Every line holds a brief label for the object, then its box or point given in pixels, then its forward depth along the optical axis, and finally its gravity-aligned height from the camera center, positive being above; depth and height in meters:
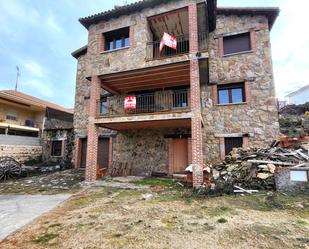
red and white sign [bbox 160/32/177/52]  8.92 +5.28
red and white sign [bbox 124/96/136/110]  10.04 +2.50
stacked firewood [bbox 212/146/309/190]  6.55 -0.71
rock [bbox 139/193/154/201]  6.36 -1.77
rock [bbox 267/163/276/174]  6.58 -0.72
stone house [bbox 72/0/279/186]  9.41 +3.98
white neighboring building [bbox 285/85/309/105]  25.30 +7.77
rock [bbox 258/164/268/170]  6.77 -0.70
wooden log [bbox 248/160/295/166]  6.59 -0.52
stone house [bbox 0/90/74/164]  14.29 +1.35
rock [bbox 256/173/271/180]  6.54 -0.99
